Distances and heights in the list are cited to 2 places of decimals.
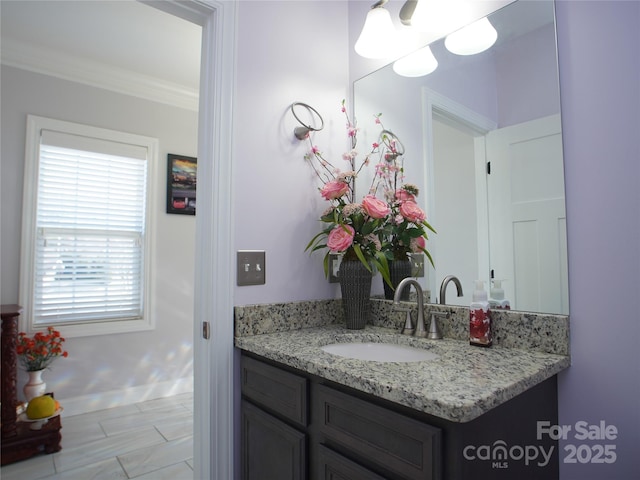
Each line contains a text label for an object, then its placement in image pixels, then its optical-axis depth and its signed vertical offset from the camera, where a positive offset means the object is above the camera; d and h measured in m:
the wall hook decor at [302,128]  1.53 +0.55
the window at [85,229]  2.75 +0.26
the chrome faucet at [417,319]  1.22 -0.20
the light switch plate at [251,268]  1.36 -0.03
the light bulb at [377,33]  1.48 +0.91
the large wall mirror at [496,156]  1.11 +0.37
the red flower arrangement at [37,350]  2.45 -0.59
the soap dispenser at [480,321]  1.14 -0.18
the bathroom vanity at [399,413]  0.73 -0.35
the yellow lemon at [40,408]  2.28 -0.90
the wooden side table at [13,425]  2.18 -0.99
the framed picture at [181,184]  3.36 +0.70
